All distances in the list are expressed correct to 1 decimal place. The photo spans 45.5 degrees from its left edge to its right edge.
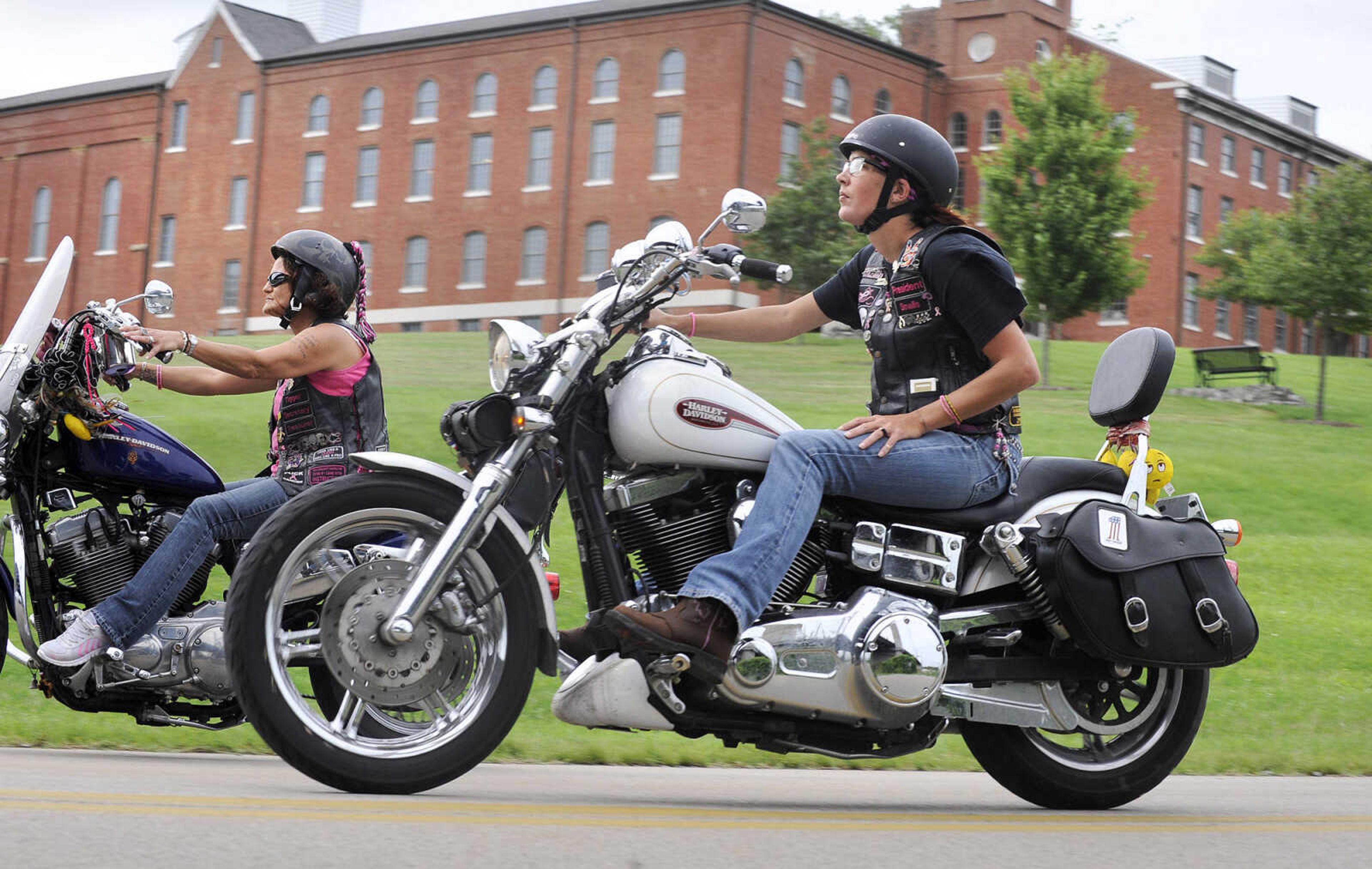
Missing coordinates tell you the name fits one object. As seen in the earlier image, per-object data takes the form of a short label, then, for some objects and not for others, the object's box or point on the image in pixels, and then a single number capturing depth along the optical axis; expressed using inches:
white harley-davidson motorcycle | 165.9
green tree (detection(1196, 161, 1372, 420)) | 1475.1
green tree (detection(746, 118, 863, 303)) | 1764.3
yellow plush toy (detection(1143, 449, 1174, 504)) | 227.9
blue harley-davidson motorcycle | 239.8
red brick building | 2146.9
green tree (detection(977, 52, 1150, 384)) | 1425.9
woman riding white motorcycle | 177.5
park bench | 1523.1
